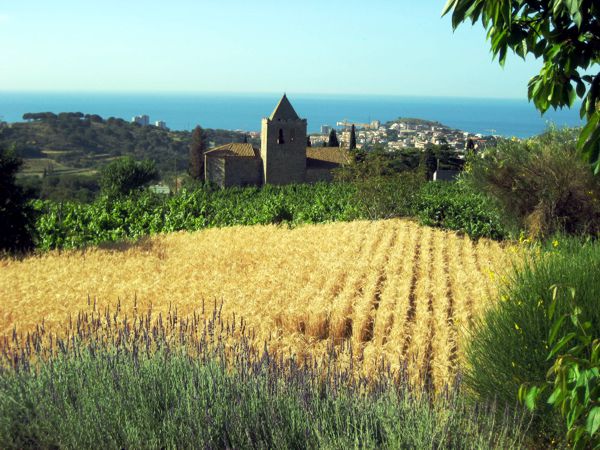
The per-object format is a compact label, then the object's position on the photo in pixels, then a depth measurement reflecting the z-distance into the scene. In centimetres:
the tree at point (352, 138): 6388
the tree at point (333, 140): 6825
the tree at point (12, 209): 1455
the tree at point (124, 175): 6044
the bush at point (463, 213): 1526
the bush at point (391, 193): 1805
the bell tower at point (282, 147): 5666
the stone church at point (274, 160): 5675
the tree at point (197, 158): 6819
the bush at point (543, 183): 1241
